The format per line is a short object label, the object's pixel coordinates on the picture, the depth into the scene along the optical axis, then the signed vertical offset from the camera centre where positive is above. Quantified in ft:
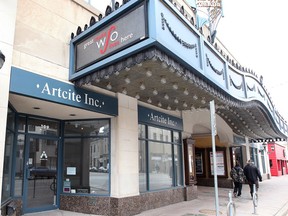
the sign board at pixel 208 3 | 37.63 +20.35
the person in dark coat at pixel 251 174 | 40.88 -2.24
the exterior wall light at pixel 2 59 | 14.92 +5.34
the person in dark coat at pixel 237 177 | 44.55 -2.87
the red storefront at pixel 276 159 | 114.42 -0.47
